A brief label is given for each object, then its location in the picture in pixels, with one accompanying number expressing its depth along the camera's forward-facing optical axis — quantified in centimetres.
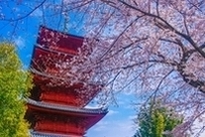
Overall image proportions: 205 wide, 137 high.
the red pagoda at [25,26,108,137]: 2023
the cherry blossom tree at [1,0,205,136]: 491
